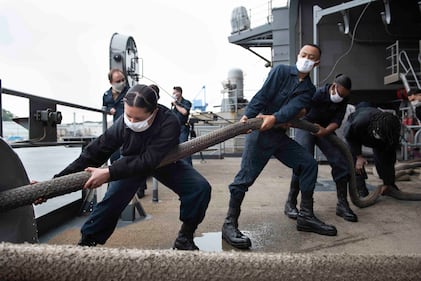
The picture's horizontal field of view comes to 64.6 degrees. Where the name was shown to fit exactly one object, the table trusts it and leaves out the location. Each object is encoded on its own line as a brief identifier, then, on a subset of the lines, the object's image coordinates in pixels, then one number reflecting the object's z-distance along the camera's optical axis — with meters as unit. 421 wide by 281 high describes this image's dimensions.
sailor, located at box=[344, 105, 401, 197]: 3.53
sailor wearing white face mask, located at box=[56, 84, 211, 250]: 2.03
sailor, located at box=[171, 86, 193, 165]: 5.84
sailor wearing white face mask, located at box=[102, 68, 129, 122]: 3.92
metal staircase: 8.13
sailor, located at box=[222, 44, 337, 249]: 2.89
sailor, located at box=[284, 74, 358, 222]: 3.39
